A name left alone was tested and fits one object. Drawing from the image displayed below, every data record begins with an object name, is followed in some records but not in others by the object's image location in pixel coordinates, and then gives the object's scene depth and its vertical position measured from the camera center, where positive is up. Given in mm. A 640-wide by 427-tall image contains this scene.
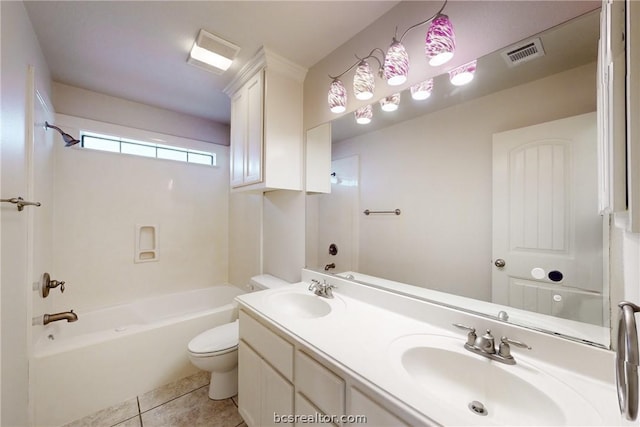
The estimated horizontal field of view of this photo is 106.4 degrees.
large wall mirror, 847 +103
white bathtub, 1492 -1020
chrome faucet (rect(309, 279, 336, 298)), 1503 -479
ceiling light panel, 1549 +1136
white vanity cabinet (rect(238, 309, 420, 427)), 758 -690
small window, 2262 +699
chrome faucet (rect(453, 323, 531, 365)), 837 -477
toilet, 1638 -977
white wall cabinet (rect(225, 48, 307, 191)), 1746 +707
